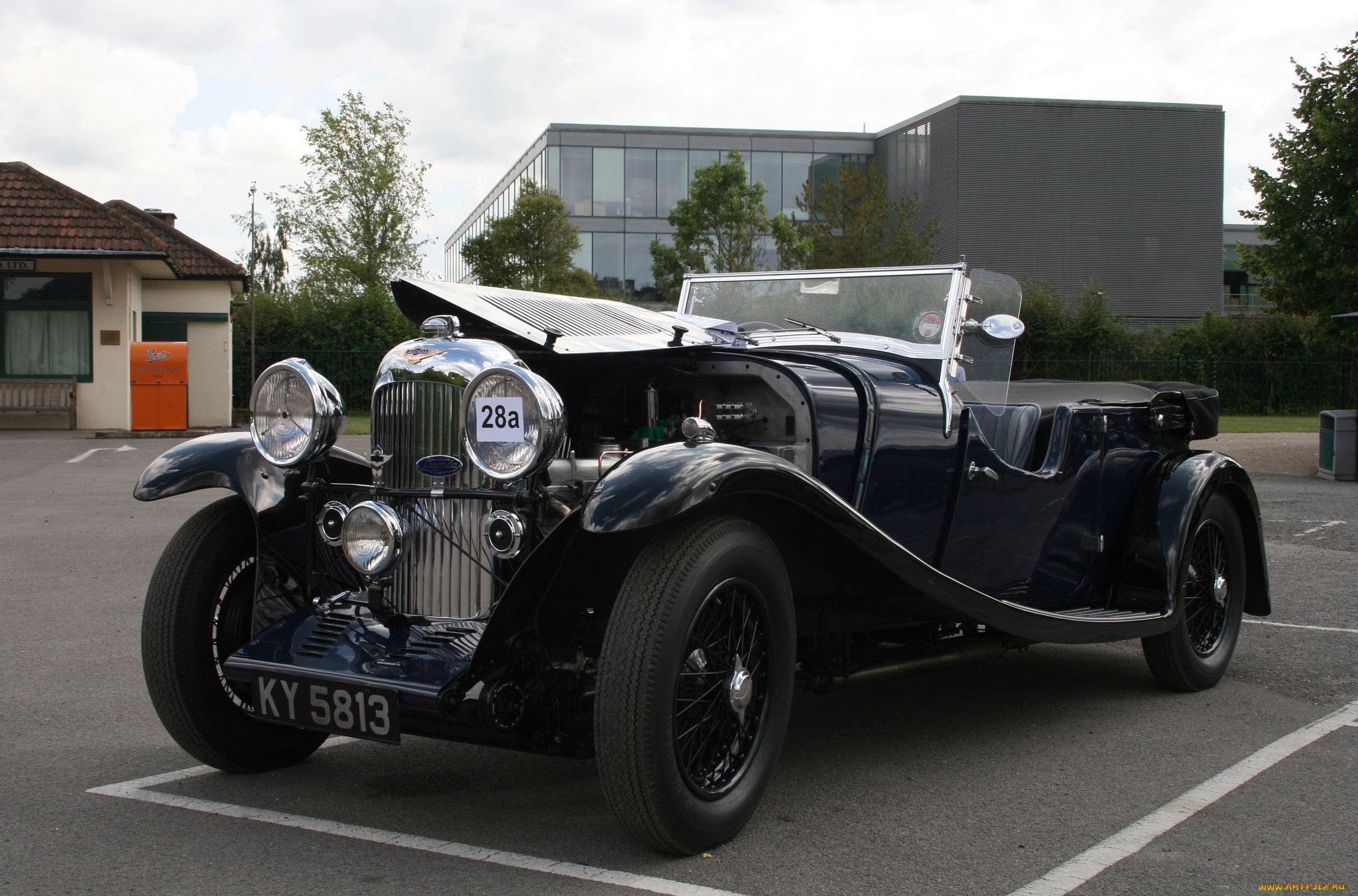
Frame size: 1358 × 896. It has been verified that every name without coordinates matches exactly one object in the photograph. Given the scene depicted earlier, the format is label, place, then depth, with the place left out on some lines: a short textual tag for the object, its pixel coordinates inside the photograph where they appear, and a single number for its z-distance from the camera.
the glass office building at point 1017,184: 36.66
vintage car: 2.83
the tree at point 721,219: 25.95
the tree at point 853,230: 26.55
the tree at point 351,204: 32.12
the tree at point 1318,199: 16.91
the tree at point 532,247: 30.19
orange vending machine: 19.47
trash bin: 14.38
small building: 19.20
